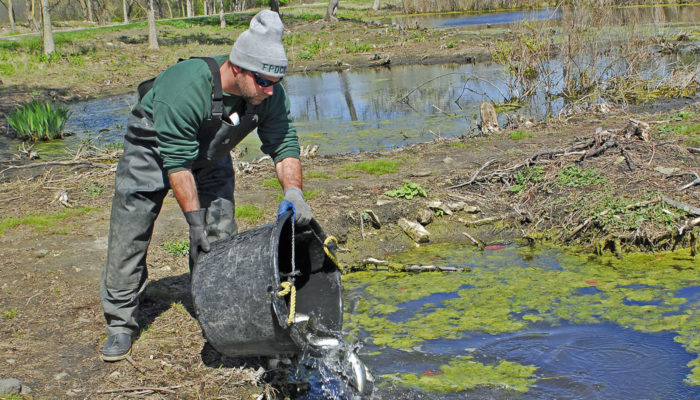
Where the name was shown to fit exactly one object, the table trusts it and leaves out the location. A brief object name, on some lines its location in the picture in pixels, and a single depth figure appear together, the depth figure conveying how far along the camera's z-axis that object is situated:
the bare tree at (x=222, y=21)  32.47
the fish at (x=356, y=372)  3.35
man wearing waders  3.09
